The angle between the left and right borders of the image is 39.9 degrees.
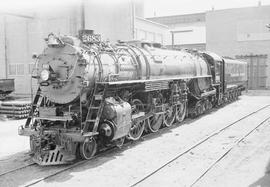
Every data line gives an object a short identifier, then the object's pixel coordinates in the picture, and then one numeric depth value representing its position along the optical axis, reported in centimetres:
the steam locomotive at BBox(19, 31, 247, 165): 932
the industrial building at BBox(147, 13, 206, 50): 5588
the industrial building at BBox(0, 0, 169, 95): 2694
